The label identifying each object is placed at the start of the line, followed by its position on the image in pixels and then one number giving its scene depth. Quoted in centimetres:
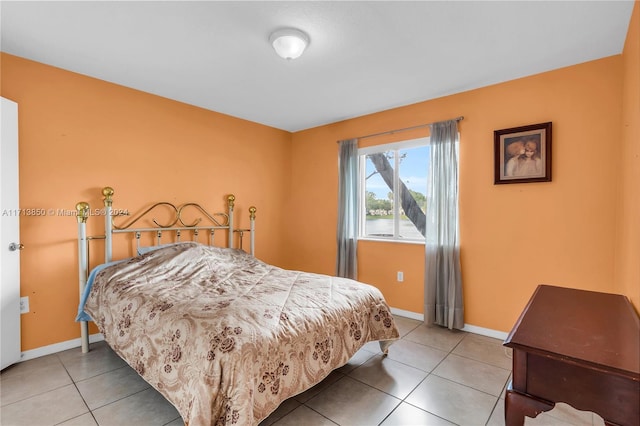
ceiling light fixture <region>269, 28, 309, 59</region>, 196
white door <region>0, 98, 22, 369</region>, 217
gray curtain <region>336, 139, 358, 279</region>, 381
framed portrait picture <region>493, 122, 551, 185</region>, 255
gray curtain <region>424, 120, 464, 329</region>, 297
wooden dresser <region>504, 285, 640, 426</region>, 85
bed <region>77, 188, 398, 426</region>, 135
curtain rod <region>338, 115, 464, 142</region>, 300
